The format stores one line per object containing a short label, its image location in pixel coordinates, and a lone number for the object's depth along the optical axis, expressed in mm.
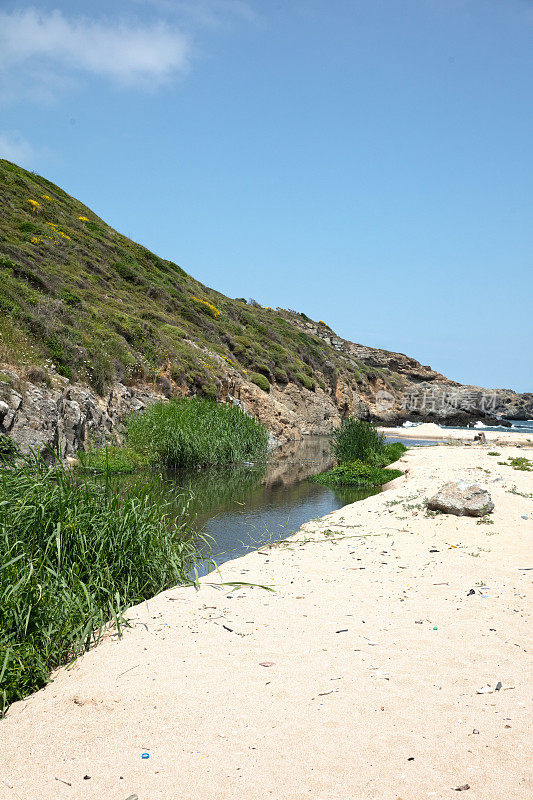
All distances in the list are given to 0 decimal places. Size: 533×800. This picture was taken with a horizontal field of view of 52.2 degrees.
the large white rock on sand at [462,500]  9750
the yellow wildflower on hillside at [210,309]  43288
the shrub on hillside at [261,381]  39344
